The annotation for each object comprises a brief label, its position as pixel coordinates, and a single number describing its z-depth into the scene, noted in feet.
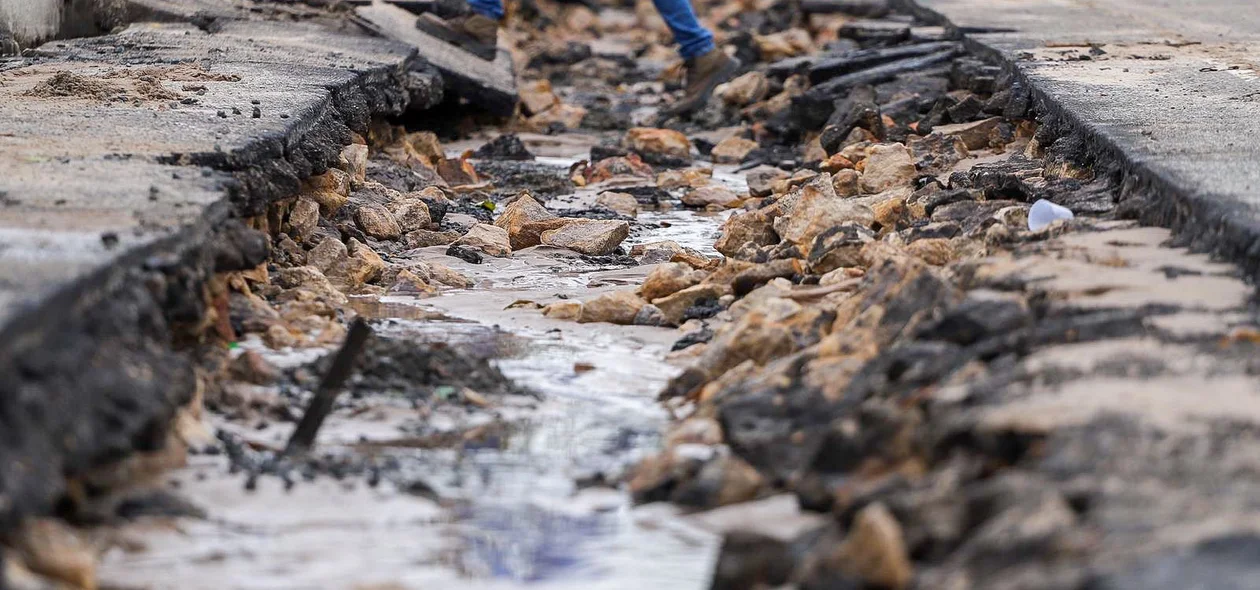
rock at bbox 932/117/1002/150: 38.58
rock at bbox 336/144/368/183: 35.78
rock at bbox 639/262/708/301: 27.55
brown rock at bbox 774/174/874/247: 29.94
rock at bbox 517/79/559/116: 58.49
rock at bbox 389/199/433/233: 35.12
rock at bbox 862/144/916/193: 35.70
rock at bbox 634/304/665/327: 26.35
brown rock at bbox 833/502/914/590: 13.32
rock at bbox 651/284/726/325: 26.43
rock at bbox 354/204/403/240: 33.86
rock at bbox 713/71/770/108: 57.67
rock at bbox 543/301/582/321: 26.73
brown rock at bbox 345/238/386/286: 29.25
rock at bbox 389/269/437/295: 28.91
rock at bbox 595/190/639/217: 39.93
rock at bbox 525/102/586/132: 57.11
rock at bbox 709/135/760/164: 49.90
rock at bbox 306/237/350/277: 29.25
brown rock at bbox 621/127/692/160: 49.70
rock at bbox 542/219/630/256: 33.81
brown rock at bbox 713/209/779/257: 33.04
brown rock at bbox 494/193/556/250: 34.81
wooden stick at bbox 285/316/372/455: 18.78
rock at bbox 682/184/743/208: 41.81
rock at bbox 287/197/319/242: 30.58
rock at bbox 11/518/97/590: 13.61
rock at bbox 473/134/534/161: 48.85
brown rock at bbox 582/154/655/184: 45.34
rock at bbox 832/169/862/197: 36.68
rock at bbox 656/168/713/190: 44.57
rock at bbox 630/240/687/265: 33.14
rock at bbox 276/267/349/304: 26.91
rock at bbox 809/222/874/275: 27.02
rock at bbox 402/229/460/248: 34.17
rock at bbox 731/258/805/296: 27.17
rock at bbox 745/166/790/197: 41.50
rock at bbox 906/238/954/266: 26.03
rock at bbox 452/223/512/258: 33.65
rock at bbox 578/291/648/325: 26.50
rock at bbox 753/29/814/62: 70.85
